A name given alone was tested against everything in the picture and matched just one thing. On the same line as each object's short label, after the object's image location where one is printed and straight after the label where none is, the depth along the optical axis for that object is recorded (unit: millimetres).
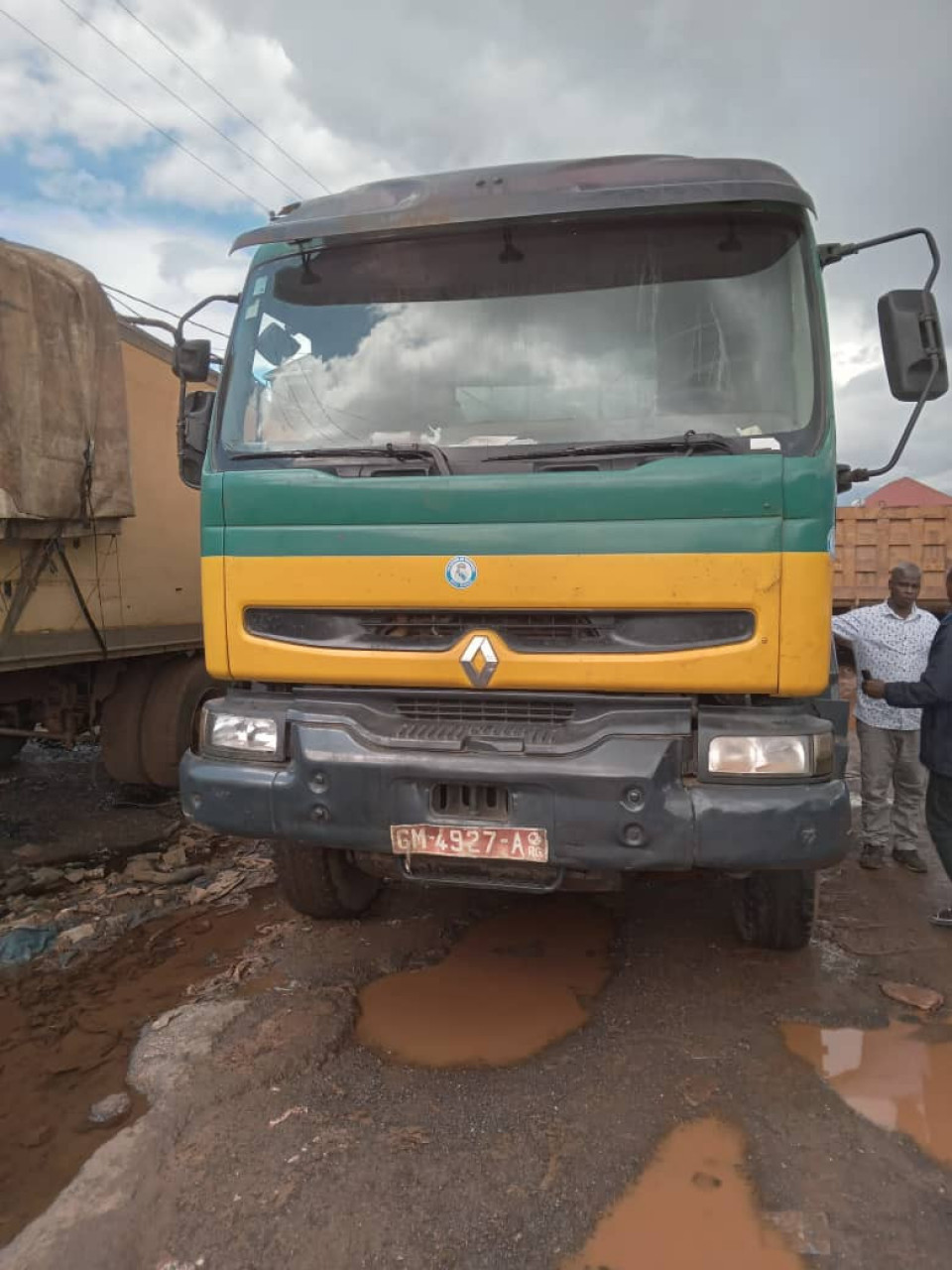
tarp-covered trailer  4238
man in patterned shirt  4578
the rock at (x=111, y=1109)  2521
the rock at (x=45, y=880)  4426
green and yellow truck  2572
